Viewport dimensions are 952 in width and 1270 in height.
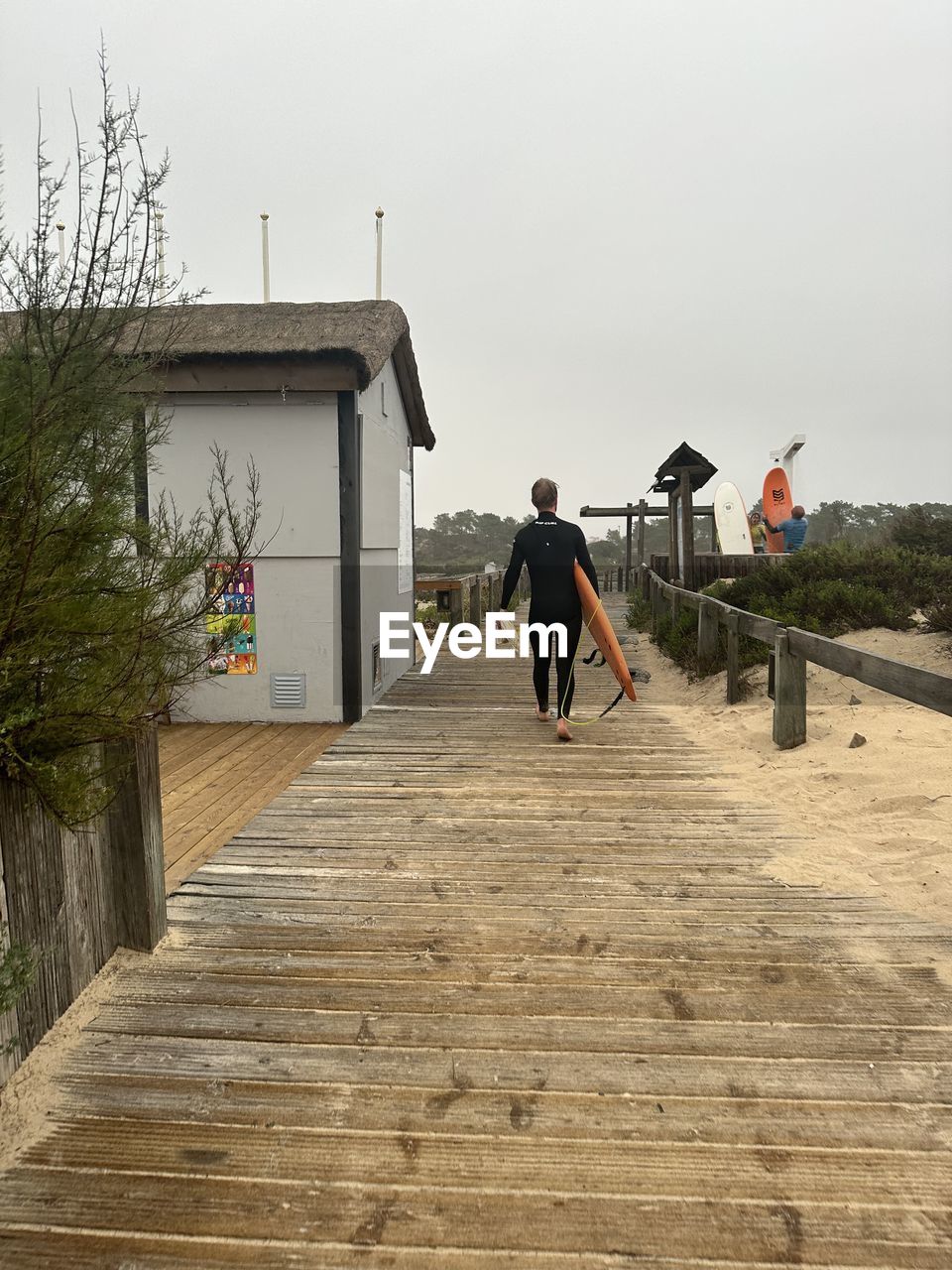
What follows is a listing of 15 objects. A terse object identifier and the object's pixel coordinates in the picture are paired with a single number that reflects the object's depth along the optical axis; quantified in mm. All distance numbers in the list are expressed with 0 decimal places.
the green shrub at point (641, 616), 16594
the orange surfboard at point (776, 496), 21075
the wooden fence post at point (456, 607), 14877
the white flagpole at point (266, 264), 12453
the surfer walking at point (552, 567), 7172
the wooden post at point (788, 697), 6465
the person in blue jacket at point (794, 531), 17219
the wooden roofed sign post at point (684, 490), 14828
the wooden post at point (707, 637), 9992
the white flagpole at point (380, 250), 11852
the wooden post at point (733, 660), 8042
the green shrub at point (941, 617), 8516
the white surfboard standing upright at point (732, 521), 19125
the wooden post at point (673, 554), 15281
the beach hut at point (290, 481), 8617
